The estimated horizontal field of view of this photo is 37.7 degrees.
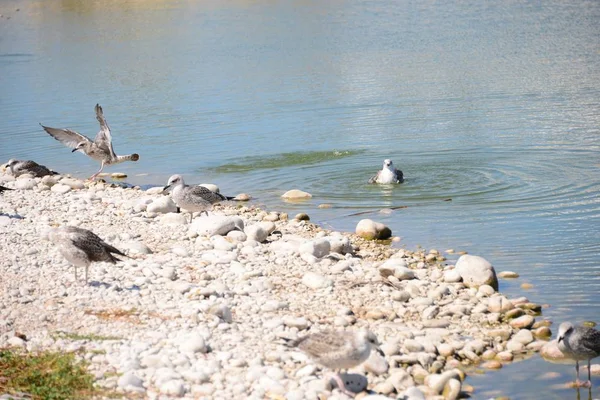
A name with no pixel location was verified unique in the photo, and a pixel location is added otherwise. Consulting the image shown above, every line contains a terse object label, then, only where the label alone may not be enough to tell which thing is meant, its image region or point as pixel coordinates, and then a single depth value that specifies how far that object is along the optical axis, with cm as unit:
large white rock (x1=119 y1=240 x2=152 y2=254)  1248
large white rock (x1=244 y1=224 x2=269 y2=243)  1334
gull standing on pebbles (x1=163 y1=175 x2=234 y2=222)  1443
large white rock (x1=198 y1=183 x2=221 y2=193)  1695
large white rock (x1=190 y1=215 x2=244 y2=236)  1352
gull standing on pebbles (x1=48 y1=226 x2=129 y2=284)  1043
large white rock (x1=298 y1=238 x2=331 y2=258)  1249
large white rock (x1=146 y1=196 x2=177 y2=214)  1538
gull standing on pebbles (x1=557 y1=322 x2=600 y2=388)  857
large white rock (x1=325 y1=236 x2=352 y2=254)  1277
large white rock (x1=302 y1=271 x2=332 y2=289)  1107
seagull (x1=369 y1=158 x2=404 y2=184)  1706
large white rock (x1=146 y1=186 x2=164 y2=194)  1734
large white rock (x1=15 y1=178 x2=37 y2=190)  1775
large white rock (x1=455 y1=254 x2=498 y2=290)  1119
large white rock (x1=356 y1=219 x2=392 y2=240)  1386
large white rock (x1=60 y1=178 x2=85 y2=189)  1812
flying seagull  1859
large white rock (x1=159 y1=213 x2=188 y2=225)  1455
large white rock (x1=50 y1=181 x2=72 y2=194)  1742
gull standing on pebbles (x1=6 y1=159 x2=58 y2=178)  1895
